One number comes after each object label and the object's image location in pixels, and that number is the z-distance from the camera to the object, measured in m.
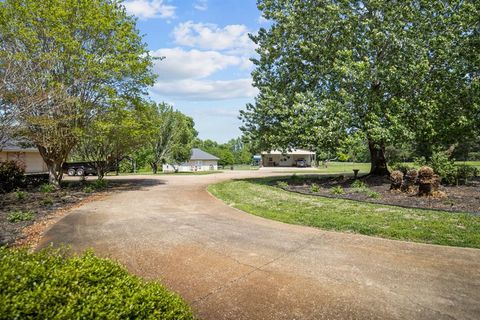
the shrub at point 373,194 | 12.32
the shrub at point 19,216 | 9.52
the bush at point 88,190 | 16.51
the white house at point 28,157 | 28.21
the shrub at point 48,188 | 16.28
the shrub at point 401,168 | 18.12
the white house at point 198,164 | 48.41
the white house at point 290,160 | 61.00
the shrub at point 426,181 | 11.61
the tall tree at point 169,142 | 37.34
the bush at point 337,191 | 13.84
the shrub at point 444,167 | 14.76
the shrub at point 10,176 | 16.41
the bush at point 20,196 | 13.31
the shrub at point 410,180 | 12.89
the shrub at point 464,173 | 14.97
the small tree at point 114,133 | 16.80
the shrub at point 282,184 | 17.17
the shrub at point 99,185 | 18.72
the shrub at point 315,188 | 14.70
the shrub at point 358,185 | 14.99
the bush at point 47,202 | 12.57
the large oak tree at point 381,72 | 14.98
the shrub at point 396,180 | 13.33
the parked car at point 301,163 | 59.21
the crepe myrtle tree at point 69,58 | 13.66
